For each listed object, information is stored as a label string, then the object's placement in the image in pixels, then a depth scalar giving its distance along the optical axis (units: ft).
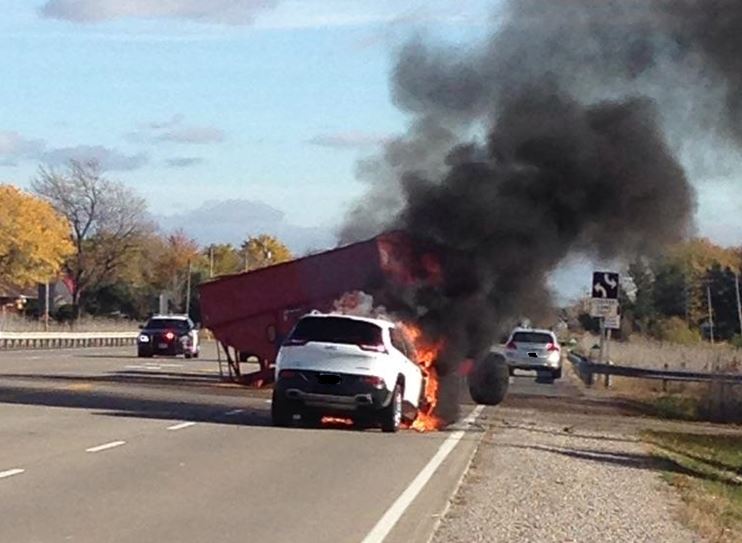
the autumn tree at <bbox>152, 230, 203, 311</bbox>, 388.98
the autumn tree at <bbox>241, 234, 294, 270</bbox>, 485.15
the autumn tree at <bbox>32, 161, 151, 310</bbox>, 362.94
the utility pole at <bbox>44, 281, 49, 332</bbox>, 257.98
